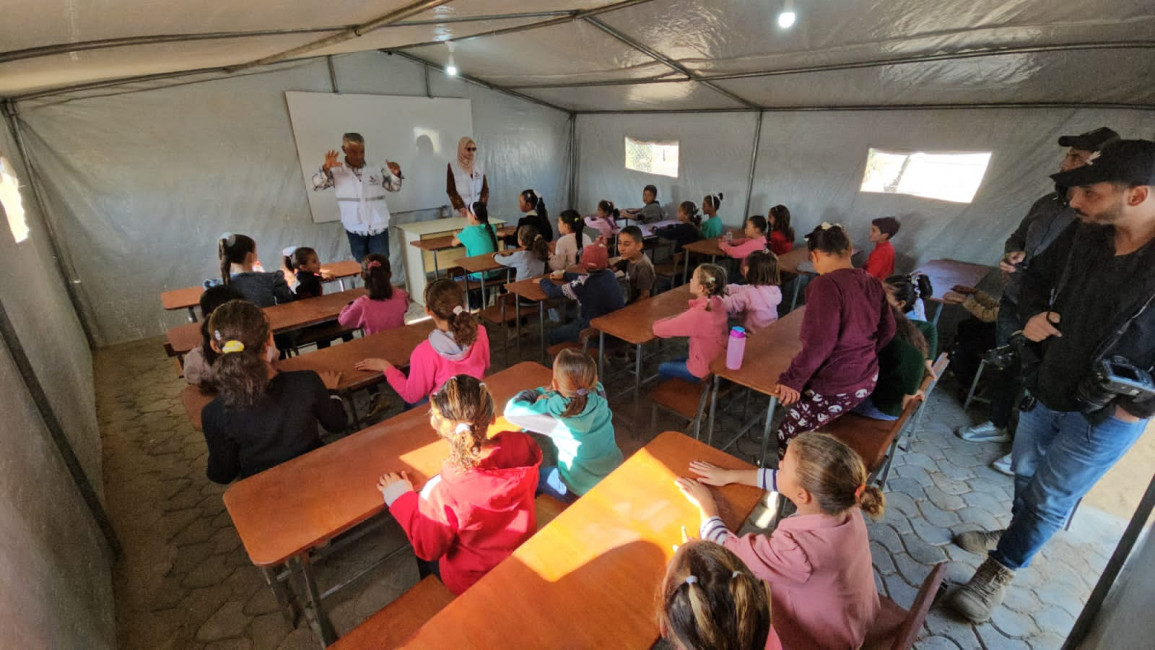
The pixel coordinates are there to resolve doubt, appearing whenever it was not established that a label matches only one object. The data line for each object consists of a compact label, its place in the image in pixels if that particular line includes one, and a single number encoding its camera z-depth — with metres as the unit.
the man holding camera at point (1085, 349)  1.37
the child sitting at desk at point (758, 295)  3.02
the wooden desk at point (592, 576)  1.06
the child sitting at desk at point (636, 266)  3.70
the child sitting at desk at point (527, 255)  4.21
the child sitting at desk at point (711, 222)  5.96
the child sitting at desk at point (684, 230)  5.63
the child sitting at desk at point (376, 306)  3.00
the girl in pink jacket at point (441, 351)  2.11
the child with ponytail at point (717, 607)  0.76
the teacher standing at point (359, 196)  4.71
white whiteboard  5.27
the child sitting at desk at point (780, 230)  5.26
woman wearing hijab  6.12
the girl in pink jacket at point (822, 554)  1.13
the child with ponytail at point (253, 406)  1.57
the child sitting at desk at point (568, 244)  4.27
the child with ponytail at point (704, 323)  2.56
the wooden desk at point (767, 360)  2.26
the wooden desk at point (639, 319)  2.87
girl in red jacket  1.30
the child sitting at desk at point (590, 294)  3.31
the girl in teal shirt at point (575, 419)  1.70
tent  1.93
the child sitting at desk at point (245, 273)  2.99
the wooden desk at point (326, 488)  1.34
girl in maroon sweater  1.83
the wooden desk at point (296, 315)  2.78
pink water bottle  2.28
